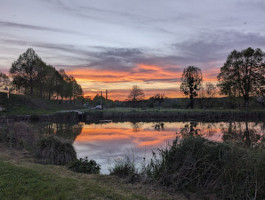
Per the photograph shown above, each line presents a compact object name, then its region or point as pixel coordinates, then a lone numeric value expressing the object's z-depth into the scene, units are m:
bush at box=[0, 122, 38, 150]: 13.13
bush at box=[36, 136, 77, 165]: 10.54
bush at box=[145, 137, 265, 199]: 5.36
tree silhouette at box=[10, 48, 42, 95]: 54.66
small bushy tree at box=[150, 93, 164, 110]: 67.19
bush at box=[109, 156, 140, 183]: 7.46
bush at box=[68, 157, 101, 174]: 8.76
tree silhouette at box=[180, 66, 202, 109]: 57.41
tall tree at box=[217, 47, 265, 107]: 45.72
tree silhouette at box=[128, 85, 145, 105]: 76.65
